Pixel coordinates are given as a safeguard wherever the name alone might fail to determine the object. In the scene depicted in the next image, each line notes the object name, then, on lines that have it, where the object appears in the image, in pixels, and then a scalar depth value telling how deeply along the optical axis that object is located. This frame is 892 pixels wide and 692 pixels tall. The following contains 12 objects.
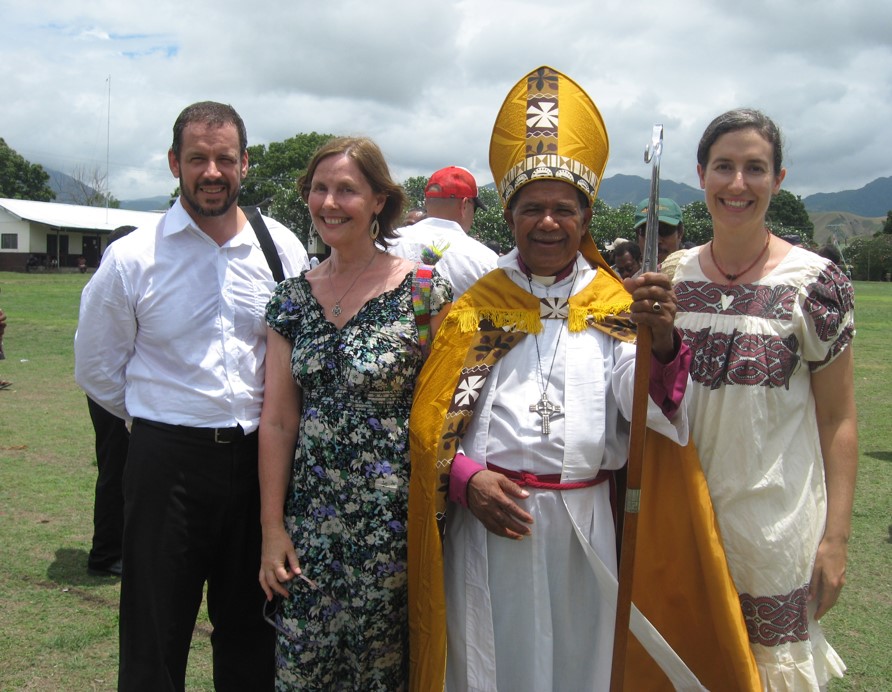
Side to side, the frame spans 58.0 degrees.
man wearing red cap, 4.60
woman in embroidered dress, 2.39
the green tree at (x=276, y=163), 52.25
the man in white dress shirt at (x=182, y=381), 2.81
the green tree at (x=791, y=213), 66.43
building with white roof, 44.38
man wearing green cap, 5.21
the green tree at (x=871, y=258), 50.47
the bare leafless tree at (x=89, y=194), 61.56
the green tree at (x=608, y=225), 33.50
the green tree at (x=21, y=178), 59.91
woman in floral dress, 2.59
